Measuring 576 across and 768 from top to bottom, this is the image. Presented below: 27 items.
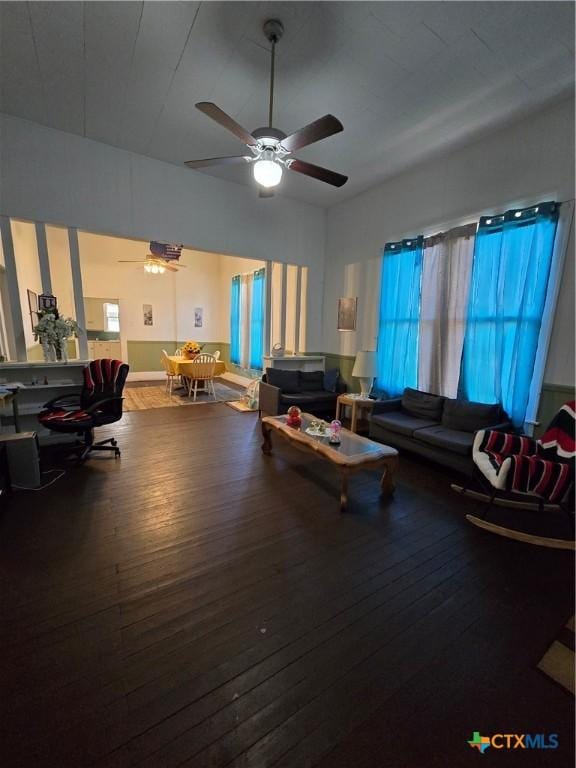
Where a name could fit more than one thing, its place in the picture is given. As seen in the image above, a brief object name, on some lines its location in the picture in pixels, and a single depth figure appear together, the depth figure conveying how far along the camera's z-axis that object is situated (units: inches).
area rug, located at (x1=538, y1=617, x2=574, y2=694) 53.4
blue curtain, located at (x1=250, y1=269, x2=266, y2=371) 273.1
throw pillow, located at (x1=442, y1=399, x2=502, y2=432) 131.3
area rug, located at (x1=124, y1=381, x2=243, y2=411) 232.5
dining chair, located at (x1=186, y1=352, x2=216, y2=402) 240.8
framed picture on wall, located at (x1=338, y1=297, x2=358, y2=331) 213.0
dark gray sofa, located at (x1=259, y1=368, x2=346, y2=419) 188.7
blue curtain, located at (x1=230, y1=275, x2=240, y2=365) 316.5
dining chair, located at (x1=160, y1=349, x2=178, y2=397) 267.0
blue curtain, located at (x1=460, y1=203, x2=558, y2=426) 122.0
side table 173.7
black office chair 127.6
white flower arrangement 148.7
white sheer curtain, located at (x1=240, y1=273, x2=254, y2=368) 297.9
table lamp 182.1
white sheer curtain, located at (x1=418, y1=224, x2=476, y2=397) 149.0
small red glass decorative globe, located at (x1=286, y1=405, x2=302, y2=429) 133.3
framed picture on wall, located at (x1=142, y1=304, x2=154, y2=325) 322.3
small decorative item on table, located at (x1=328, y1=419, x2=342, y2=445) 116.1
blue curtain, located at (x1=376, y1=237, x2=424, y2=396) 168.2
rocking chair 87.9
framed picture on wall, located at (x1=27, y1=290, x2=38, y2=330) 188.2
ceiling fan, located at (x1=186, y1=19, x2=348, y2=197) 83.5
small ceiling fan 227.0
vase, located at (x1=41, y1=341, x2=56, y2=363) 152.3
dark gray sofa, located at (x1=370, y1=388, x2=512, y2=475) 123.1
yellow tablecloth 242.8
